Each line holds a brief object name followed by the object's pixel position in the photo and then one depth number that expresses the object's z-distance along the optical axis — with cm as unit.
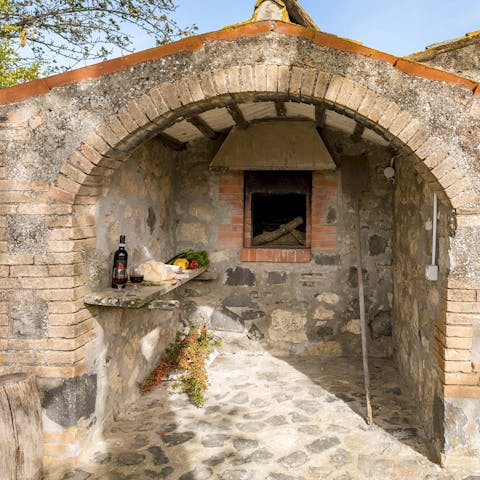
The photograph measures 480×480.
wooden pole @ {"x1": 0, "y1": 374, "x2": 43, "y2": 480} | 251
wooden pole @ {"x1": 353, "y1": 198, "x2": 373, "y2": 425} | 366
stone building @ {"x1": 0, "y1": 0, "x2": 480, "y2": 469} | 277
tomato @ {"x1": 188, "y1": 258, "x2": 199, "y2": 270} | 496
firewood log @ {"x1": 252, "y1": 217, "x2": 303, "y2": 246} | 549
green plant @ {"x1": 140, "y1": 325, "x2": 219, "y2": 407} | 420
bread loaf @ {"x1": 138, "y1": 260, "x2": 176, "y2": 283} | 378
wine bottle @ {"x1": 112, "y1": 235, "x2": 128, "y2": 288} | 346
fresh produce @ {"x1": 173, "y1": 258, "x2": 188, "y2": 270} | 482
